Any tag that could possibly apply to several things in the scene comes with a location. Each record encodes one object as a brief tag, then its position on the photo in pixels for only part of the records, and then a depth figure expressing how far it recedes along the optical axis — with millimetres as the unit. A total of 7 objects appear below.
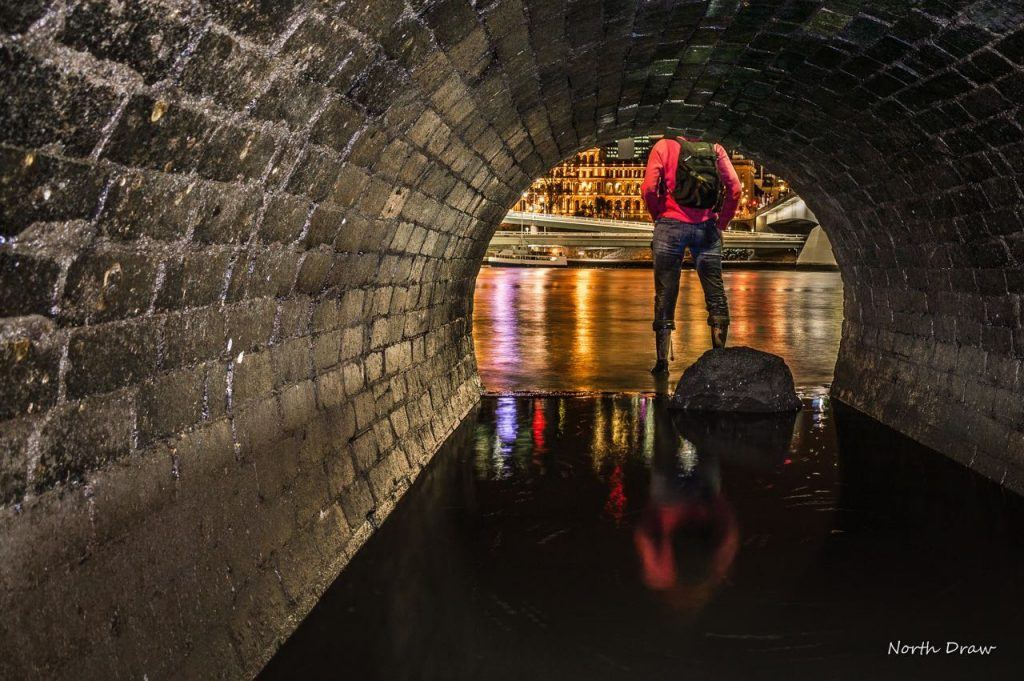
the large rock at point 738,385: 9414
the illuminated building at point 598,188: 163625
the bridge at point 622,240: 68500
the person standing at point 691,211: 10398
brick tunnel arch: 2555
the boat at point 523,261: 65438
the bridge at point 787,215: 52409
